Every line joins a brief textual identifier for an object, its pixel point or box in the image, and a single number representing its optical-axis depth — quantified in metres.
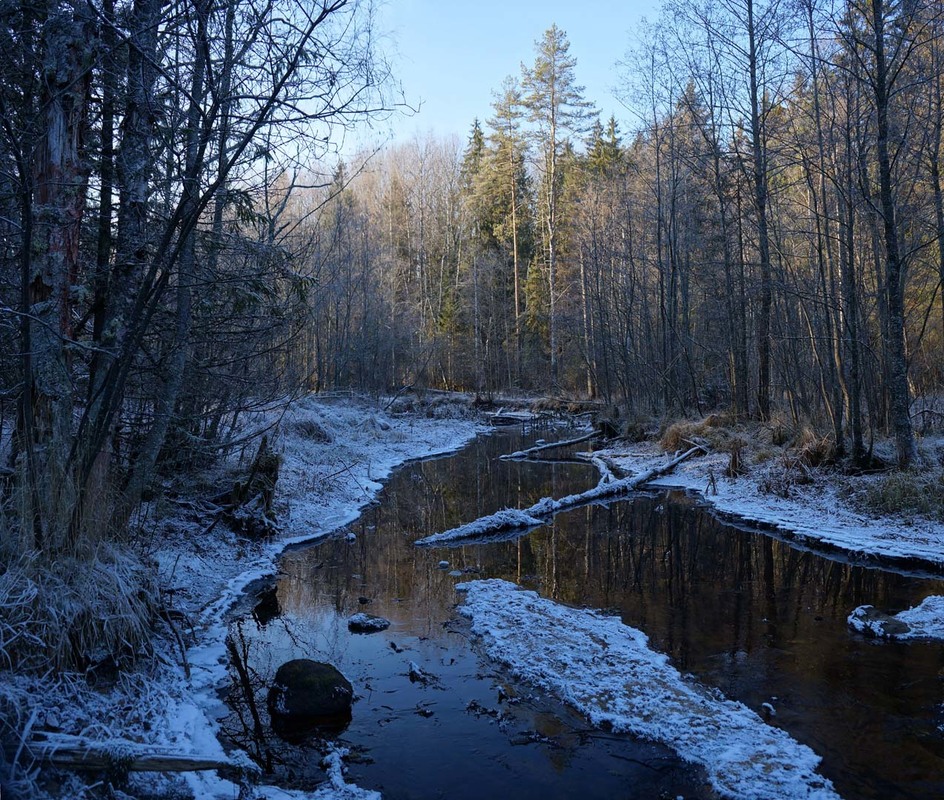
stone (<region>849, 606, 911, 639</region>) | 6.61
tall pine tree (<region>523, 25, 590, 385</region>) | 38.53
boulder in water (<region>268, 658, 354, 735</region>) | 5.09
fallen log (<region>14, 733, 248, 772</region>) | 3.57
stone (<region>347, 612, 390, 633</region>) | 7.03
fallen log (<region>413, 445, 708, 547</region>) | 10.91
